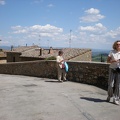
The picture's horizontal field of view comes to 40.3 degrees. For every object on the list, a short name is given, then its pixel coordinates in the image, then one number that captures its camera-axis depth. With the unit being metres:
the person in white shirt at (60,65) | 8.02
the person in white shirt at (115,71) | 4.78
